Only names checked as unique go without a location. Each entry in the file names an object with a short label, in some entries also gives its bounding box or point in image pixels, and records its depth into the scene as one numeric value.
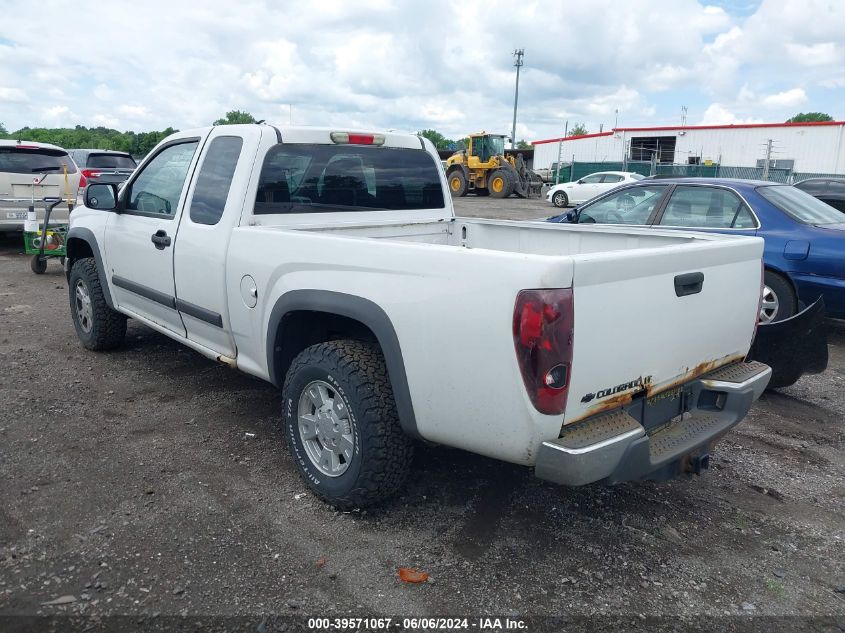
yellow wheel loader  29.11
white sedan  24.50
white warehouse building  35.34
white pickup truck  2.53
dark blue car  5.95
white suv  10.23
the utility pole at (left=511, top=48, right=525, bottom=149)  63.00
